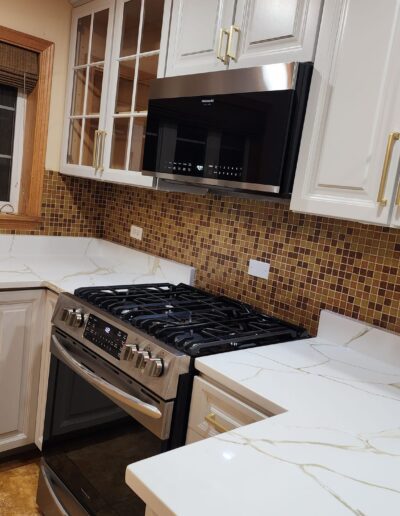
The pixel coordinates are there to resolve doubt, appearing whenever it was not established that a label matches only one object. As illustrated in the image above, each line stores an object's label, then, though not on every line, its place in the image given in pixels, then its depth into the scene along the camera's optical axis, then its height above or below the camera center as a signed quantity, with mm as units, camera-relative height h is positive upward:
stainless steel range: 1329 -612
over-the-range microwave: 1410 +248
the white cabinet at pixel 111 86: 2078 +483
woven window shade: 2388 +550
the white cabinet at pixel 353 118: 1189 +271
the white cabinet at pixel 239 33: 1398 +567
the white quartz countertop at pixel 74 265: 2096 -459
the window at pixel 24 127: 2461 +251
